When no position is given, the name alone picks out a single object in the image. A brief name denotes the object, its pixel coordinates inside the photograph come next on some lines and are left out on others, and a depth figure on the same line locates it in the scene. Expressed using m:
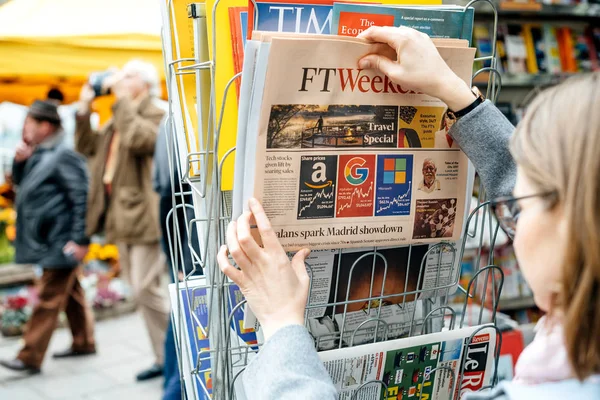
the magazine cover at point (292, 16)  0.92
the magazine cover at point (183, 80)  1.03
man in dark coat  3.70
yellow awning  3.97
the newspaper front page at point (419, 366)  1.03
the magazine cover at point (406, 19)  0.94
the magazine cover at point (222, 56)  0.93
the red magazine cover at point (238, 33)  0.94
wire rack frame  0.98
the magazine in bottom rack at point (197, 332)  1.11
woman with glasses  0.65
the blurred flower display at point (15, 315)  4.42
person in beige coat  3.48
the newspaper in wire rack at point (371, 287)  1.07
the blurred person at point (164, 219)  2.34
